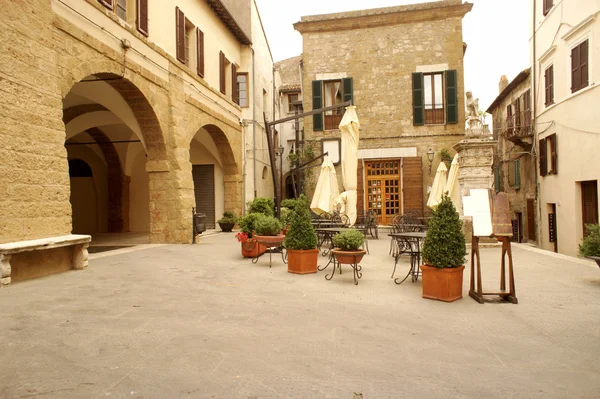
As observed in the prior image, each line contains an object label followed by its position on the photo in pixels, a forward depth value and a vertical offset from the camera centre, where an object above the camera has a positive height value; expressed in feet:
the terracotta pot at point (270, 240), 23.54 -2.04
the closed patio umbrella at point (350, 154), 34.49 +4.41
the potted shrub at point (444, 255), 15.53 -2.06
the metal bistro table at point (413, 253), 19.16 -2.47
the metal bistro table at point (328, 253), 20.03 -3.40
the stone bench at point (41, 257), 16.99 -2.33
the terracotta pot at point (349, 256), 18.52 -2.41
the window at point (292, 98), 82.12 +22.22
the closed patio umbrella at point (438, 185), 37.63 +1.72
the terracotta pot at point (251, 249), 26.45 -2.88
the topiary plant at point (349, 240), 18.80 -1.69
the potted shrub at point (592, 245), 18.60 -2.10
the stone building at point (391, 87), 52.24 +15.77
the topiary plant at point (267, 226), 24.45 -1.28
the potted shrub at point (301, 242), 21.17 -1.97
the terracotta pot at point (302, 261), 21.13 -2.98
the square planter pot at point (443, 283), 15.48 -3.16
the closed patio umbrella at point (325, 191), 36.37 +1.28
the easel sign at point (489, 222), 15.49 -0.79
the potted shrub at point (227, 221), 48.88 -1.88
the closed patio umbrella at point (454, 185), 33.35 +1.50
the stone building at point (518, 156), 53.36 +7.05
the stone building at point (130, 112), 18.53 +7.75
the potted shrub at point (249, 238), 26.50 -2.14
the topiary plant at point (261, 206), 44.03 -0.02
